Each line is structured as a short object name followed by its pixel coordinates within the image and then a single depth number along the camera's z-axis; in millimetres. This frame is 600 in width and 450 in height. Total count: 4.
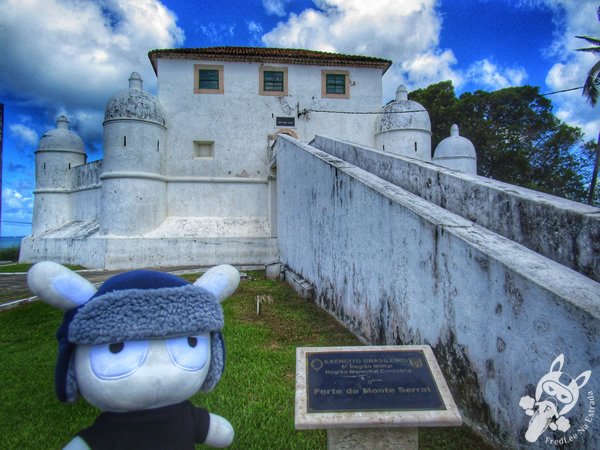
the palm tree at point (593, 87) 16859
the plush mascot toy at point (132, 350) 1778
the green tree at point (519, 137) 24797
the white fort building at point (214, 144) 14477
